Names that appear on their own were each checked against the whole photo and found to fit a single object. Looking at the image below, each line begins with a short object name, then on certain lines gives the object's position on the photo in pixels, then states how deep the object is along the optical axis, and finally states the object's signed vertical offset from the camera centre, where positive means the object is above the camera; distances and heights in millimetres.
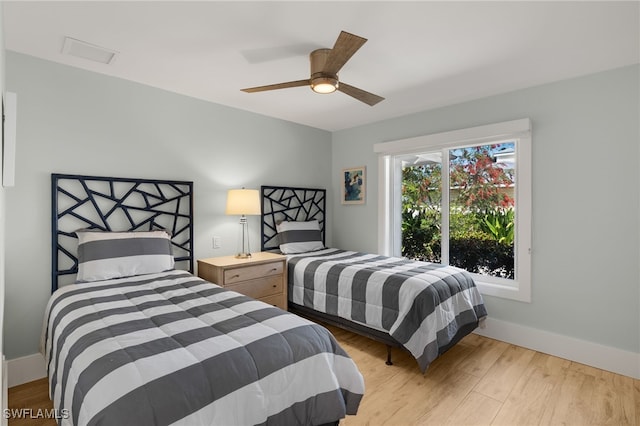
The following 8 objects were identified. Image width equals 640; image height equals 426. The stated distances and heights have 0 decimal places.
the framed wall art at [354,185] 4230 +347
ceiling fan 1743 +876
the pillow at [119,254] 2303 -337
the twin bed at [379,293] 2371 -689
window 2994 +102
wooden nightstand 2861 -601
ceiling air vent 2146 +1110
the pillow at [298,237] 3732 -314
